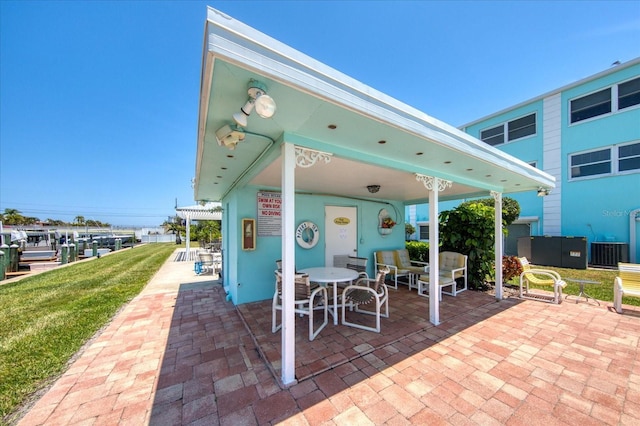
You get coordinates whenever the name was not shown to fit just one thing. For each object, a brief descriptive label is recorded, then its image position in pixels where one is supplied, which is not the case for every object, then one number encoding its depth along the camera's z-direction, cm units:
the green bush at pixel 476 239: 586
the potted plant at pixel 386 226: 691
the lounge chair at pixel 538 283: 462
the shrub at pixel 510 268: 603
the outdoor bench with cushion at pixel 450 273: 528
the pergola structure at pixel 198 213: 1186
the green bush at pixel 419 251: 795
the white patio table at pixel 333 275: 368
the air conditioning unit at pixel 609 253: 793
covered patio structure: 156
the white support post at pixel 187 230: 1180
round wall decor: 548
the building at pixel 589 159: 811
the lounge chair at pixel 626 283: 411
